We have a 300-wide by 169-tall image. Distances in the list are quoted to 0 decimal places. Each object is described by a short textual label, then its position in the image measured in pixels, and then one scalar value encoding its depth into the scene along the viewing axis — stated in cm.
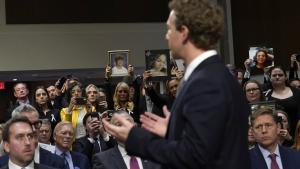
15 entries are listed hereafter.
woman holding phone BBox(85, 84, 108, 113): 641
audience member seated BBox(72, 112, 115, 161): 556
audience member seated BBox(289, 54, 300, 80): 766
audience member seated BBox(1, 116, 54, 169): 372
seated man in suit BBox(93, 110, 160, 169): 439
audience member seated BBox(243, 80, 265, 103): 601
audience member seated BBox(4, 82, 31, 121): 674
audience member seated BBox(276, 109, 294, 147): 511
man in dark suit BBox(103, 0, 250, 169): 177
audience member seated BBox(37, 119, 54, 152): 537
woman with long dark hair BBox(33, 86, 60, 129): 624
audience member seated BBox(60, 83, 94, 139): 605
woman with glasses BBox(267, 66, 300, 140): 619
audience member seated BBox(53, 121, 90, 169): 505
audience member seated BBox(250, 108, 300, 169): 406
